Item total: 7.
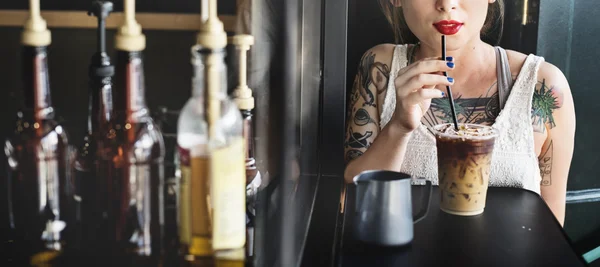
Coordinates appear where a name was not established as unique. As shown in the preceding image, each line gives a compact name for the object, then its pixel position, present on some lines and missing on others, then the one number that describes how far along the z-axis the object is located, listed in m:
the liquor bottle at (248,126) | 0.60
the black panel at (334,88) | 2.01
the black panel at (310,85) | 1.25
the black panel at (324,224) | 1.43
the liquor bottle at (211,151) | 0.48
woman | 1.76
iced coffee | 1.29
